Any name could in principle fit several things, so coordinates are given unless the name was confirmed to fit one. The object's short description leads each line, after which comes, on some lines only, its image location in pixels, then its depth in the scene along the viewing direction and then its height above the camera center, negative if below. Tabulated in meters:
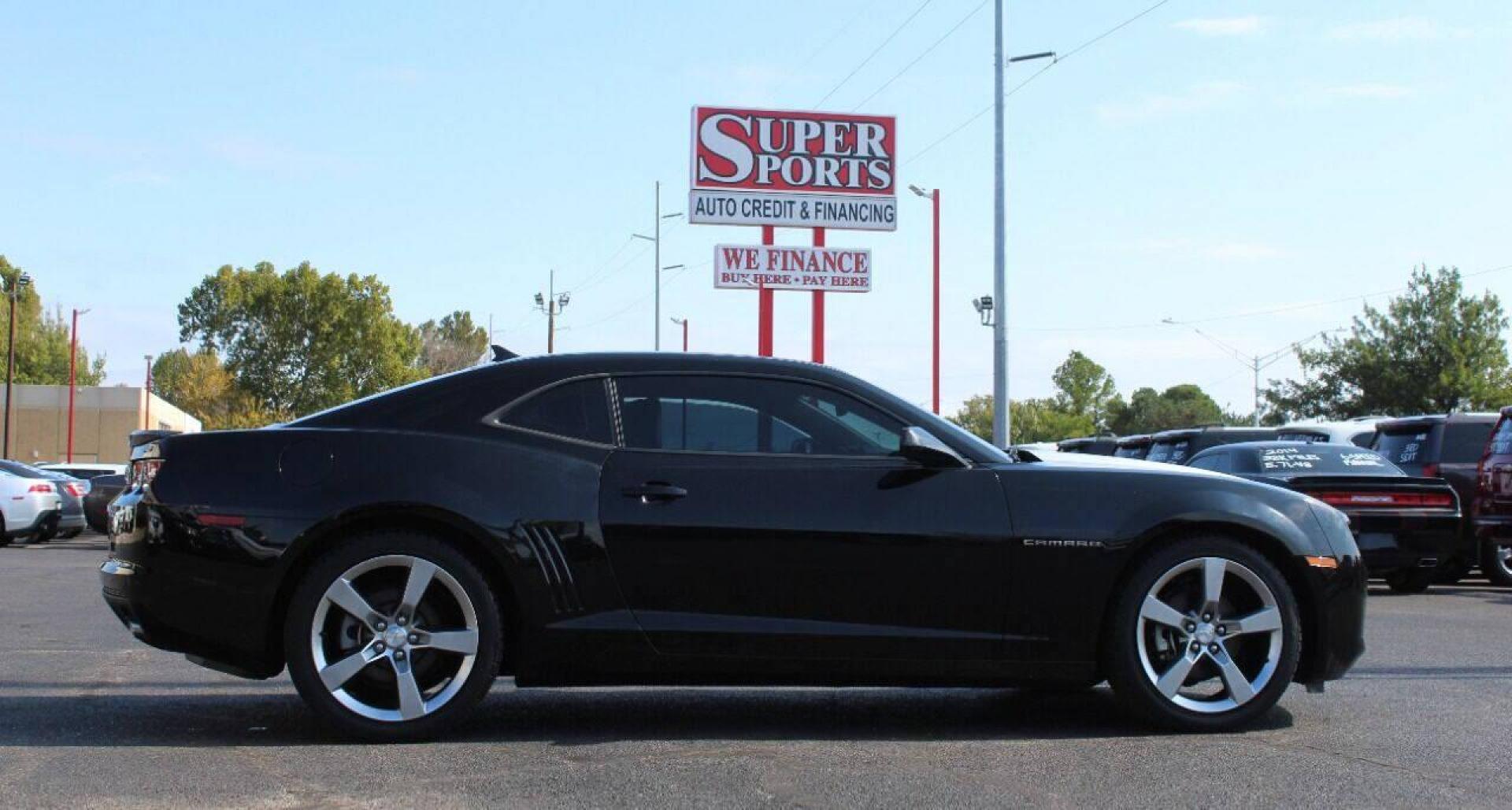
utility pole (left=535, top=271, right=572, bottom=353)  81.12 +8.26
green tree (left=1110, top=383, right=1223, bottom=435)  103.25 +4.12
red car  13.56 -0.17
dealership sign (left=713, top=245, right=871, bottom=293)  26.03 +3.34
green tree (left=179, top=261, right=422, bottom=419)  84.69 +6.78
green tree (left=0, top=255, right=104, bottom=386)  91.94 +7.51
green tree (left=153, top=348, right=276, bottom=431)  86.31 +3.63
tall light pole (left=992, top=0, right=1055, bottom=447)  27.14 +3.14
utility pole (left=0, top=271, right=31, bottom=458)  49.81 +3.29
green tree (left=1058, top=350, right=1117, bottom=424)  108.94 +5.73
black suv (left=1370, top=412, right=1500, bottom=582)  15.55 +0.24
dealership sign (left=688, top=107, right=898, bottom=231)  25.47 +4.96
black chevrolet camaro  5.23 -0.31
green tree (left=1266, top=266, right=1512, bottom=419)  53.50 +4.18
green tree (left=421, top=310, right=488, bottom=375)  105.69 +9.32
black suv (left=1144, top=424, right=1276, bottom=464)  19.19 +0.39
